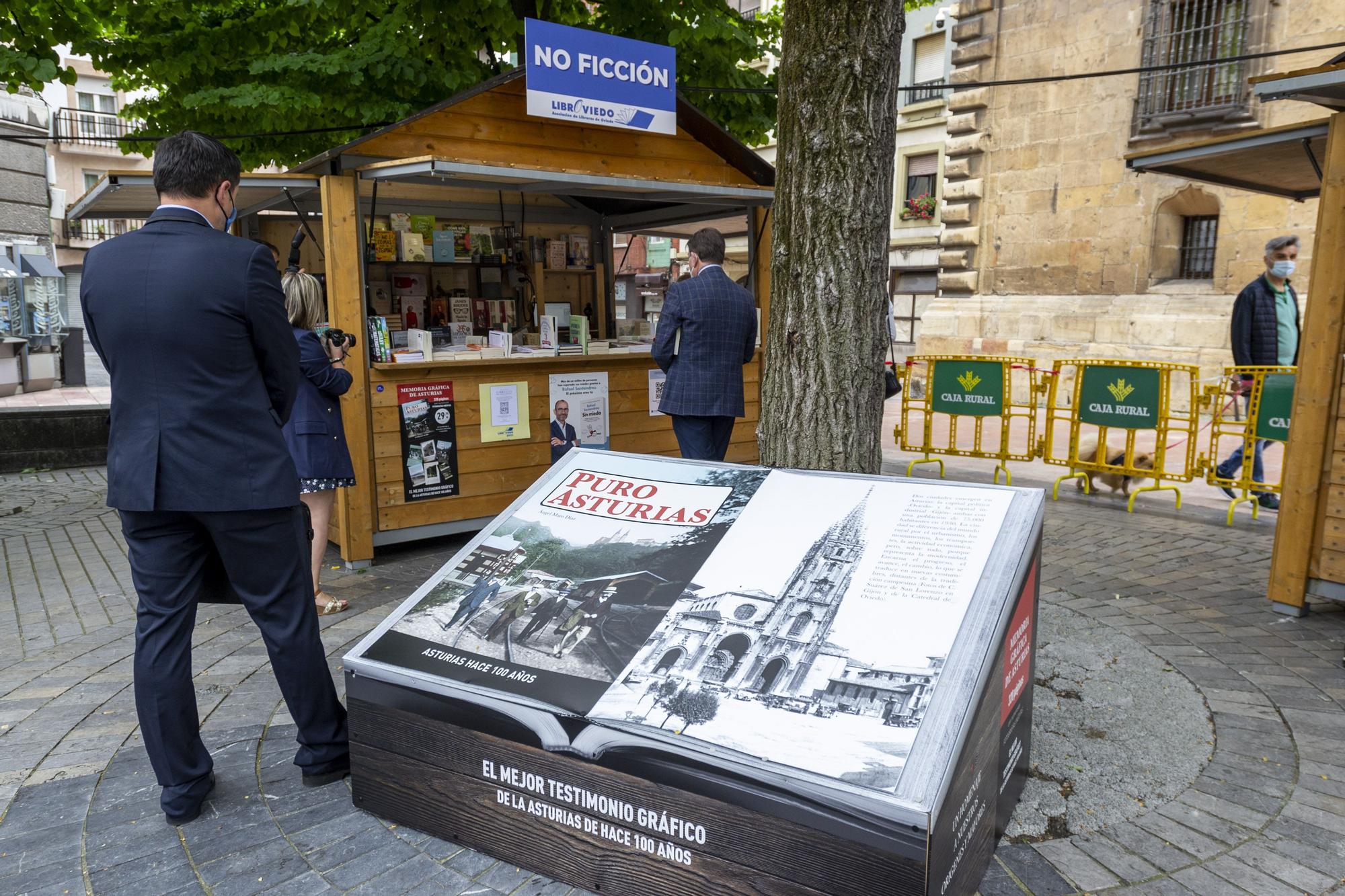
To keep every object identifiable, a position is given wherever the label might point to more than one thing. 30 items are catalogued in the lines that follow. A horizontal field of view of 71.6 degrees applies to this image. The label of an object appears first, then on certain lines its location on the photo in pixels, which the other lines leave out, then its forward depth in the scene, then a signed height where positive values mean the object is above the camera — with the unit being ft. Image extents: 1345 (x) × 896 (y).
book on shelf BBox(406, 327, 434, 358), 19.71 -0.96
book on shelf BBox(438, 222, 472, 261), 26.91 +1.64
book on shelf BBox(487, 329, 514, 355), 21.03 -0.95
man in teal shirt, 25.16 -0.41
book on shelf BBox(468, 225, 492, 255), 27.37 +1.68
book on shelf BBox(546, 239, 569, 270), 28.89 +1.32
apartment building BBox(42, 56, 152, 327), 110.42 +17.37
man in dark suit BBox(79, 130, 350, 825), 8.79 -1.31
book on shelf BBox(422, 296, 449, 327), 27.02 -0.43
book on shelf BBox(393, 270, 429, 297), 26.50 +0.37
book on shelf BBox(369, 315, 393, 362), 19.54 -0.93
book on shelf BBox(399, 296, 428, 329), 26.43 -0.42
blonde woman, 14.97 -2.17
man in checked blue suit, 18.99 -0.80
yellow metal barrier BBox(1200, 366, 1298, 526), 22.90 -2.85
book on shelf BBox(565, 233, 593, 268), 29.53 +1.53
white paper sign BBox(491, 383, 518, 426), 20.94 -2.41
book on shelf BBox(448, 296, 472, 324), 26.68 -0.34
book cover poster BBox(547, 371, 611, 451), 21.90 -2.48
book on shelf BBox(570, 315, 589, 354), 22.57 -0.80
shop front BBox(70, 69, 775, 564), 19.33 +0.71
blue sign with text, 19.88 +4.89
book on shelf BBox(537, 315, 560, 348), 22.43 -0.83
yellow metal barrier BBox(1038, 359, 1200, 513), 25.89 -3.20
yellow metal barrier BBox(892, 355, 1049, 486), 29.45 -3.05
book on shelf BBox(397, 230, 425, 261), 25.67 +1.40
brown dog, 26.66 -4.54
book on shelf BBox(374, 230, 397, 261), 25.29 +1.38
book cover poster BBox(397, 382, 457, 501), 19.88 -3.02
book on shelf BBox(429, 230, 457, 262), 26.40 +1.45
